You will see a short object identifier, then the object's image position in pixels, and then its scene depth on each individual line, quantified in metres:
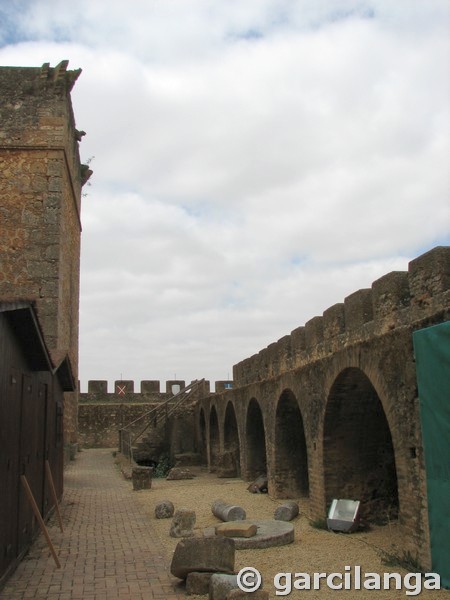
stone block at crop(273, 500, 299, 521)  9.84
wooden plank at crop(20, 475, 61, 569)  6.85
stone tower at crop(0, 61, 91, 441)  15.16
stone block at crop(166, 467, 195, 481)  17.64
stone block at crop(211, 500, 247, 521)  9.51
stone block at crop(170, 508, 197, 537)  8.77
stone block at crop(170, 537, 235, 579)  5.99
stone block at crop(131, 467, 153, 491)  14.87
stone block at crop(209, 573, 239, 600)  5.36
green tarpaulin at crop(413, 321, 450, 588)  5.76
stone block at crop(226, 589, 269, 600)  4.99
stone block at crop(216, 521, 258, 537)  8.00
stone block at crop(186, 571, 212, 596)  5.77
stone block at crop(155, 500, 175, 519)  10.48
